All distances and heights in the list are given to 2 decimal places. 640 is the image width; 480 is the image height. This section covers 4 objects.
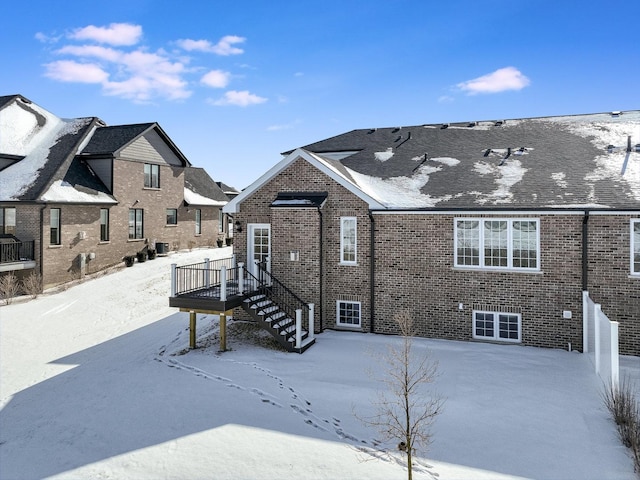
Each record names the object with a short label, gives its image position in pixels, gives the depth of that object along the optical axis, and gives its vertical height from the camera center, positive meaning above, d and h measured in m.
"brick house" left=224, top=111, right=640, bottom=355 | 13.59 +0.08
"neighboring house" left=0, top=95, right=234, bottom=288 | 23.05 +2.65
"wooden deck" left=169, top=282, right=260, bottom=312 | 13.90 -2.01
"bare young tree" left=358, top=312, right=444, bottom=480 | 8.32 -3.67
